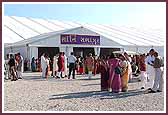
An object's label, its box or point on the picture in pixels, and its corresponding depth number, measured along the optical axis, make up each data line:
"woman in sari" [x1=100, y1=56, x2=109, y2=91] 11.26
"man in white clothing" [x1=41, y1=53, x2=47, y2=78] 16.95
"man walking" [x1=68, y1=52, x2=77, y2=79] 16.14
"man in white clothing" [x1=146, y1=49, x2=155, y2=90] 10.91
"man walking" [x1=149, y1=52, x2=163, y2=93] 10.69
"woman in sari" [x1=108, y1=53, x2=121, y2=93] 10.70
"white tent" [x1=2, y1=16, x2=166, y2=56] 26.47
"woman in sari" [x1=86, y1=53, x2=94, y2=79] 16.31
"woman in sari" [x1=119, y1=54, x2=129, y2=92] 10.80
